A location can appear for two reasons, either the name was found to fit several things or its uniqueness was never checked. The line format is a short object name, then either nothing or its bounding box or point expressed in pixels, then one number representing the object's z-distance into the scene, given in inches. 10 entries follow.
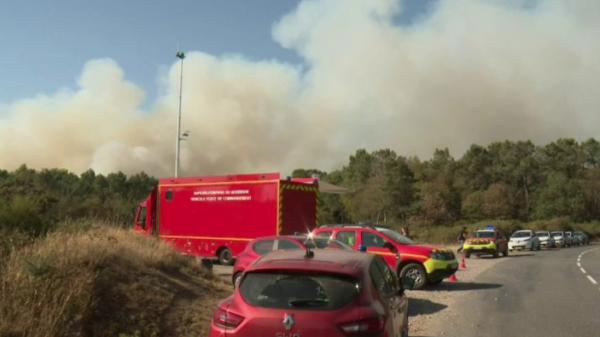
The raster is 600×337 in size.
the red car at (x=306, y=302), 178.5
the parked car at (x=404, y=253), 567.5
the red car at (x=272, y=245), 488.1
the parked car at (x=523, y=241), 1612.3
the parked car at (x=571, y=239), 2116.6
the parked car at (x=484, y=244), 1211.2
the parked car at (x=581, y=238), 2312.4
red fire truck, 739.4
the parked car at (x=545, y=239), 1830.7
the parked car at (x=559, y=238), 1961.6
